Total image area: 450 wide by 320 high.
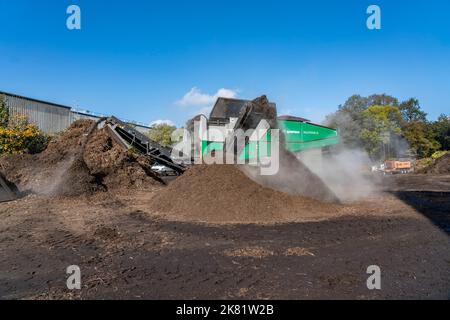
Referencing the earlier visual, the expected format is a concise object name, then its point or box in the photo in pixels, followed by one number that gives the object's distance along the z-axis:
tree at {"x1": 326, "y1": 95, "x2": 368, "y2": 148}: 27.07
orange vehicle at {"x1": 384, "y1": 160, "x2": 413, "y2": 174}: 29.89
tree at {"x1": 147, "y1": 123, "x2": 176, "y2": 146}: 31.05
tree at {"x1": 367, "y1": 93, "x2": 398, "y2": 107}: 66.00
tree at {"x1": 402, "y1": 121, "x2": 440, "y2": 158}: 45.12
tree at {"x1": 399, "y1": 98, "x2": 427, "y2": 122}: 64.81
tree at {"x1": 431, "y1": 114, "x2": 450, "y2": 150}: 45.38
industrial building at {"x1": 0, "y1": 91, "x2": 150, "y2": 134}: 22.27
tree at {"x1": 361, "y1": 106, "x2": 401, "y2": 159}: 40.34
